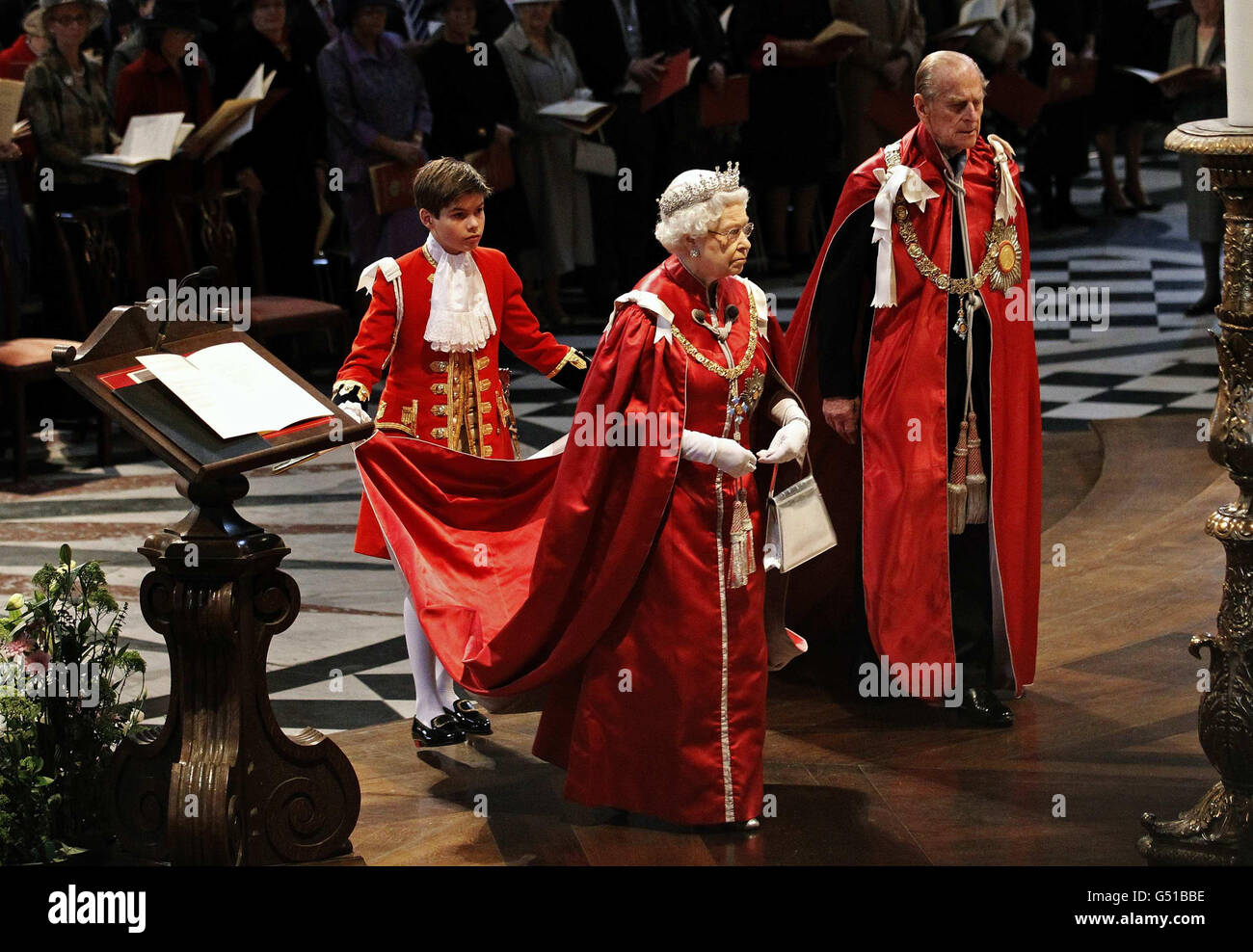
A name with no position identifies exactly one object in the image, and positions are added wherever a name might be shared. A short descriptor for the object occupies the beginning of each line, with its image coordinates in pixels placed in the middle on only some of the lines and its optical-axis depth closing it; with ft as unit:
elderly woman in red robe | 26.37
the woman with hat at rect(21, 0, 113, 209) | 53.83
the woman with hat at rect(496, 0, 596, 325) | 64.85
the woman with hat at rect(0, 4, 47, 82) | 55.67
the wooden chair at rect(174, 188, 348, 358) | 56.34
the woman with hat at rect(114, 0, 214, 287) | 56.49
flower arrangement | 25.75
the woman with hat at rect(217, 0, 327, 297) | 60.59
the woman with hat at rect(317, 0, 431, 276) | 59.77
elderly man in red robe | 31.12
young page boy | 30.35
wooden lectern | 24.17
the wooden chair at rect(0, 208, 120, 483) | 49.39
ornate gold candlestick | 22.31
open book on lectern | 24.62
